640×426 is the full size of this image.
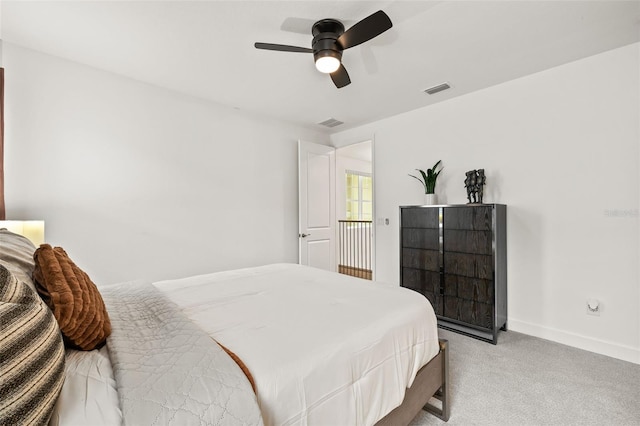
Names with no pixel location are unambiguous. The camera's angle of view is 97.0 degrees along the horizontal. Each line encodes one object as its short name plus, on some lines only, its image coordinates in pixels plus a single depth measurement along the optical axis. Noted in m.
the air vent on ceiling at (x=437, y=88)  3.04
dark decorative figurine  3.02
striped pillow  0.54
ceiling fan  1.85
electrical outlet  2.49
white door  4.19
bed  0.77
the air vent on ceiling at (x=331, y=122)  4.17
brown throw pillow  0.92
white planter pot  3.40
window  6.68
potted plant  3.40
